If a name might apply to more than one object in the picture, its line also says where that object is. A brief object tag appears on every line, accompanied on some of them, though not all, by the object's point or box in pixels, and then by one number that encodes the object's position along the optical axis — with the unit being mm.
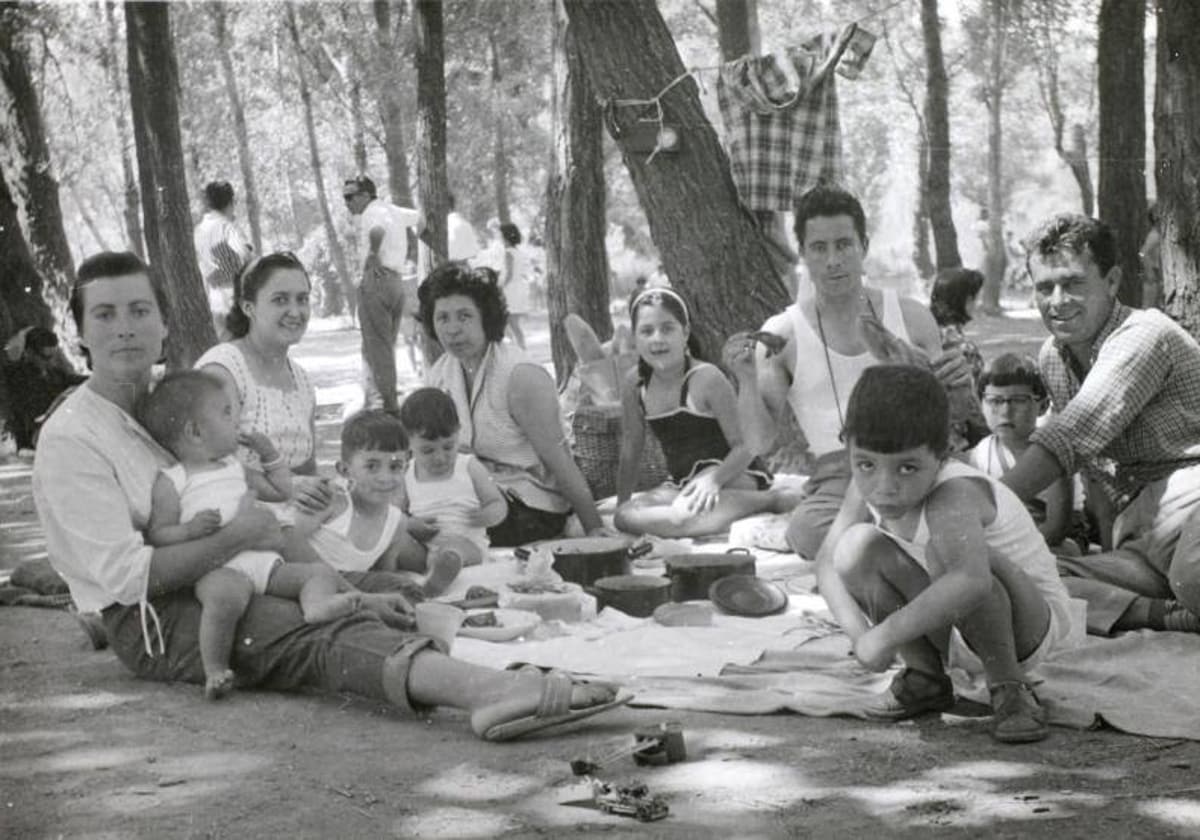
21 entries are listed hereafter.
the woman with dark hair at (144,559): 3908
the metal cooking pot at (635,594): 4992
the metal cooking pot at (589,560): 5375
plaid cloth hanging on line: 8320
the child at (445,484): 5793
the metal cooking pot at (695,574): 5168
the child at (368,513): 5070
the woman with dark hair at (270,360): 5449
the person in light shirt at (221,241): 11984
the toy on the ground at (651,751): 3402
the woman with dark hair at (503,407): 6277
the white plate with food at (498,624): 4707
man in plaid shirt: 4438
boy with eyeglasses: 5504
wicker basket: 7305
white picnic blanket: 3754
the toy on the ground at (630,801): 3105
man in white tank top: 5406
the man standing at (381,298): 12109
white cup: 4344
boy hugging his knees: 3518
